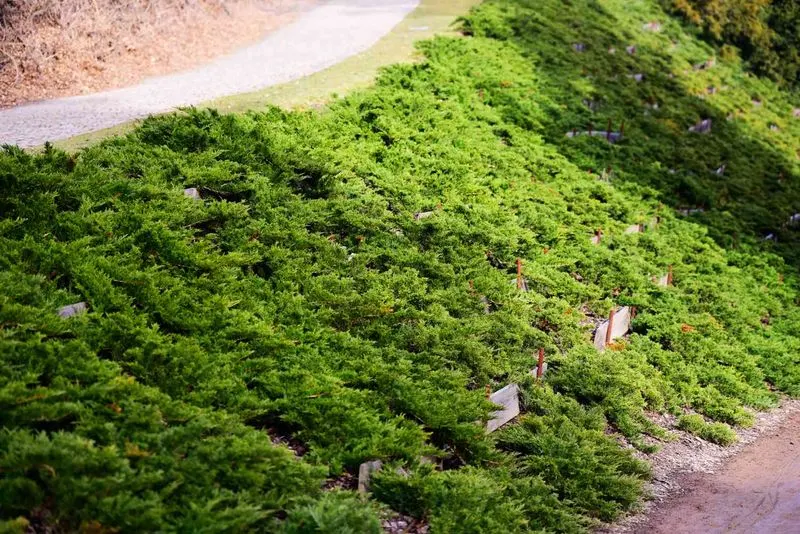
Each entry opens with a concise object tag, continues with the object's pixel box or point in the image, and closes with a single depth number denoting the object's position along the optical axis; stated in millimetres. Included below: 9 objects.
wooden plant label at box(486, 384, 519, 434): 16141
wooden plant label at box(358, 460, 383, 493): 13047
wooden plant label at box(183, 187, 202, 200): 17828
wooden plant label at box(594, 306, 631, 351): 20547
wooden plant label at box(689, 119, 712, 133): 35969
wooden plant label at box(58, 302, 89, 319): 13352
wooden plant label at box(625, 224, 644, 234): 25961
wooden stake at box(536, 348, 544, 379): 18077
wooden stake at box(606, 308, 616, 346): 20766
